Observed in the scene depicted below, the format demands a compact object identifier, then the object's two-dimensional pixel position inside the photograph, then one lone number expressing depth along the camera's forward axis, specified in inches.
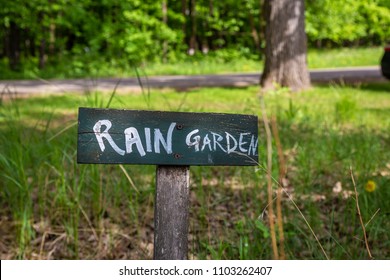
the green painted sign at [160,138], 74.7
